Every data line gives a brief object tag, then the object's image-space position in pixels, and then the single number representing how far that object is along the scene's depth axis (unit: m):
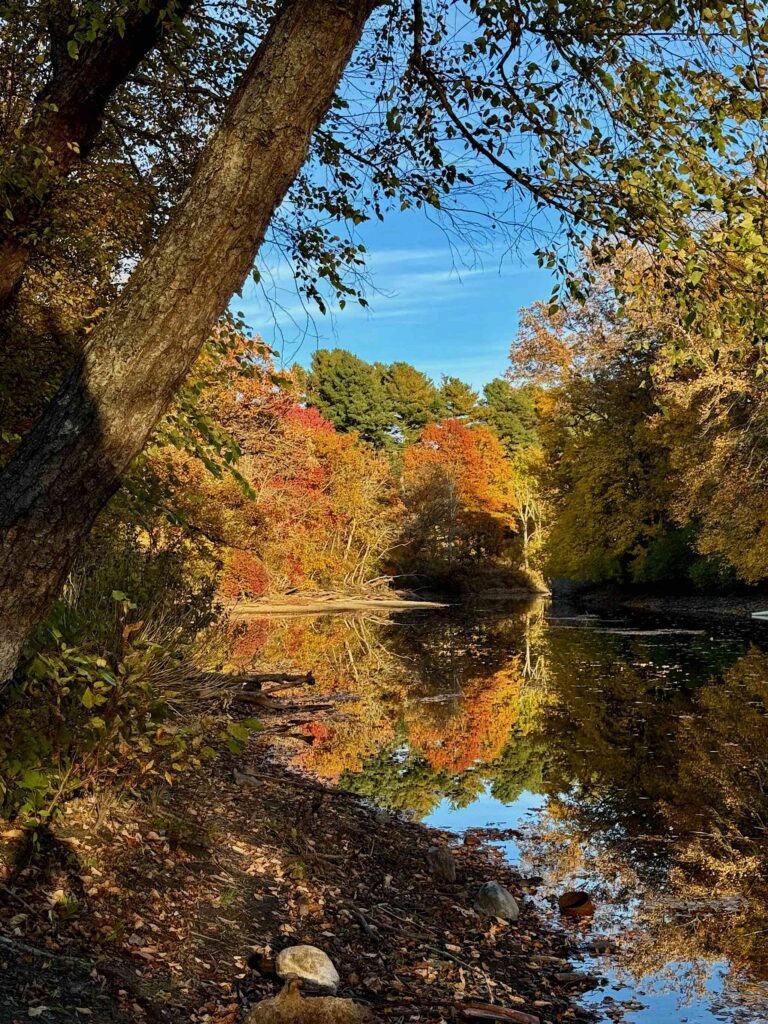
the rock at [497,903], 4.95
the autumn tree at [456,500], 40.56
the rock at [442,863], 5.43
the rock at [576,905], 5.11
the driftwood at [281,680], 11.08
